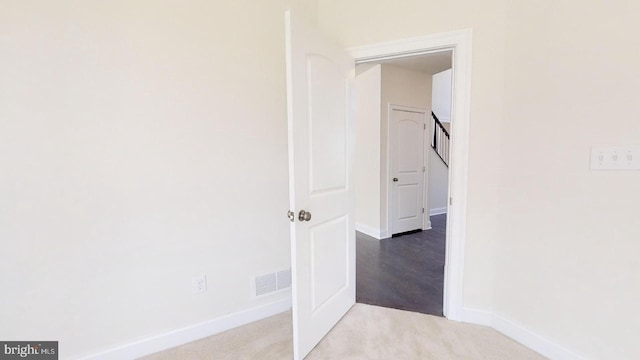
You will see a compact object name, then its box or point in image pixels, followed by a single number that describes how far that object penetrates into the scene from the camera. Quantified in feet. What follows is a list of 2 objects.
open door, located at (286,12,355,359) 5.16
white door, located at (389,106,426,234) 14.24
